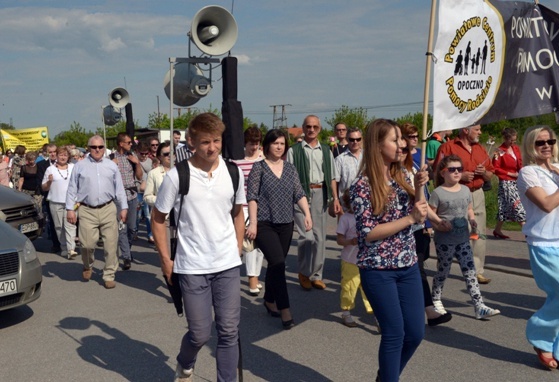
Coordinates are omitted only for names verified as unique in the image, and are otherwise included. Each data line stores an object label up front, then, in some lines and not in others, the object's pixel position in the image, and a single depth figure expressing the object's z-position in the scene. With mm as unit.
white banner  4586
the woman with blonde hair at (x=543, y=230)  5266
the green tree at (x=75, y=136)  55109
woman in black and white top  7023
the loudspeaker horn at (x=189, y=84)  10766
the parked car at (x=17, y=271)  7066
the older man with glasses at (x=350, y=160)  8578
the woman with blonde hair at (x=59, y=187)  12211
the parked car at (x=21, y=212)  11555
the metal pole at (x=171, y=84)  9102
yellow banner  22948
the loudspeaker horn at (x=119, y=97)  20959
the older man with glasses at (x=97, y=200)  9234
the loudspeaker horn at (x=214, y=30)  10125
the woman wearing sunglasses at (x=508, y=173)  11070
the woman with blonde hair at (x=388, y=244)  4227
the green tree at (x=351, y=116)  70688
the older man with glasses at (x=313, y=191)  8539
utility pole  95000
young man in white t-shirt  4566
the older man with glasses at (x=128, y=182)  10391
